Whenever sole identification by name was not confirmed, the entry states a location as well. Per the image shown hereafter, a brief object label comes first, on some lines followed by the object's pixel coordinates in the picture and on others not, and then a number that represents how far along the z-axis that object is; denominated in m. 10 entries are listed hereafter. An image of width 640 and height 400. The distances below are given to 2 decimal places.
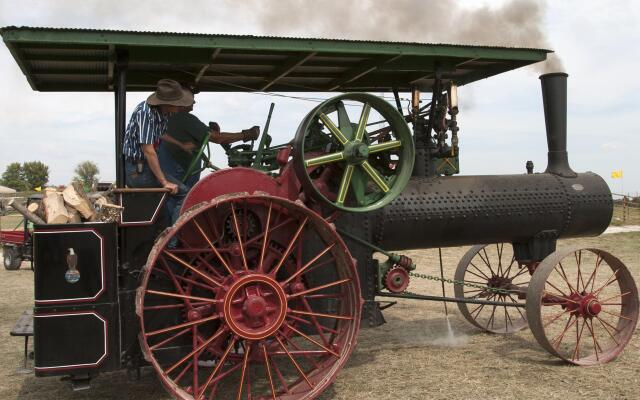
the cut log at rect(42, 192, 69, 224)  3.93
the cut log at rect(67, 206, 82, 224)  4.01
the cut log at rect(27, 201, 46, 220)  3.96
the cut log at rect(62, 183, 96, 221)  4.03
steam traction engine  3.97
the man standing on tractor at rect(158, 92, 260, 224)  4.74
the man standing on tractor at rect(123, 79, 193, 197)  4.37
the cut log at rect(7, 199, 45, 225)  3.90
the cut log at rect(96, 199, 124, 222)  4.14
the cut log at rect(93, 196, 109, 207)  4.32
